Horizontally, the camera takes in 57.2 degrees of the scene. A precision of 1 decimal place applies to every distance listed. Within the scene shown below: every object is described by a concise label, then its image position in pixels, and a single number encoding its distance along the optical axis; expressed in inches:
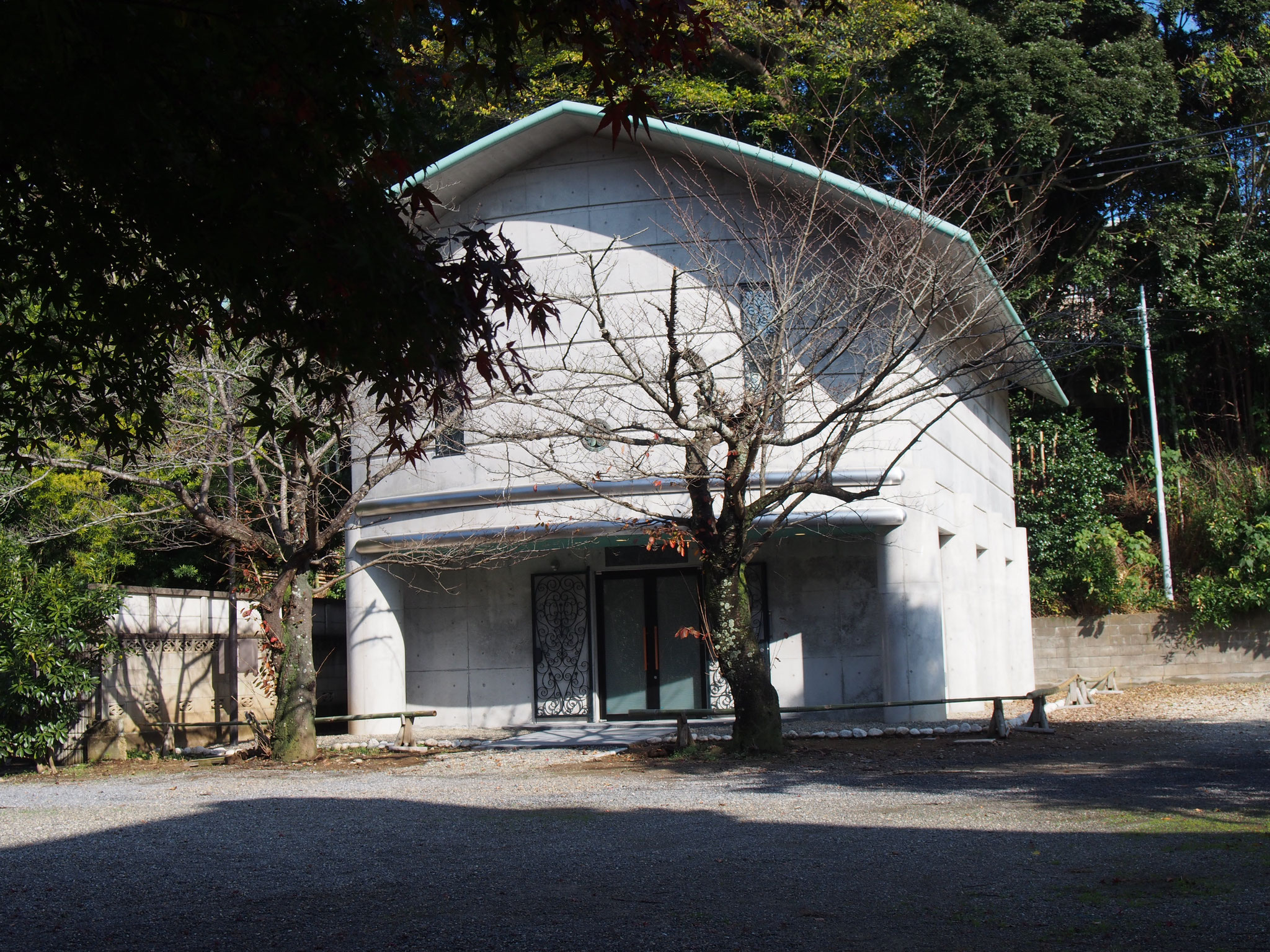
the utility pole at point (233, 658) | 685.9
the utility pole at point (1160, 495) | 929.5
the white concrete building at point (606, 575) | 610.2
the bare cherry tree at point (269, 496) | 528.7
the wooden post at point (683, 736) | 528.1
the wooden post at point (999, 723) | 548.7
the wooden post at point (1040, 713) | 582.9
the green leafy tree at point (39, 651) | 541.3
